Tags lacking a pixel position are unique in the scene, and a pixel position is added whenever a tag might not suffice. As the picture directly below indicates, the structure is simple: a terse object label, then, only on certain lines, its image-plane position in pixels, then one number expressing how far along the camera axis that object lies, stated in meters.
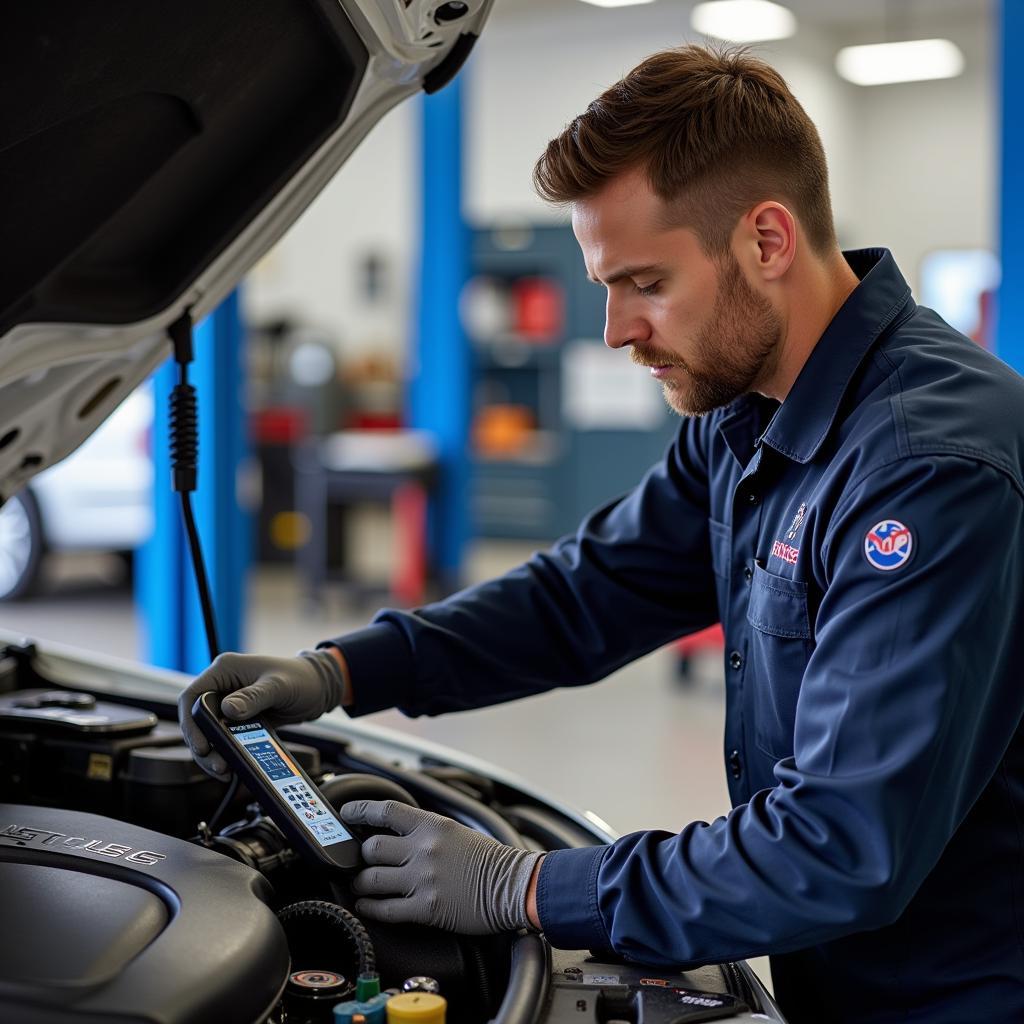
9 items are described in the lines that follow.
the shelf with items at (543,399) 8.26
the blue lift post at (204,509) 3.88
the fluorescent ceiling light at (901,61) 7.80
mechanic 0.97
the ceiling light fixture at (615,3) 7.57
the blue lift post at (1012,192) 2.80
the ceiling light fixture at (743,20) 7.28
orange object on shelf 8.76
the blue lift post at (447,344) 6.52
